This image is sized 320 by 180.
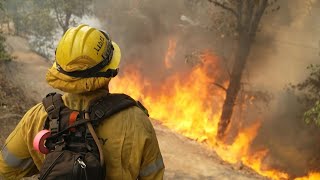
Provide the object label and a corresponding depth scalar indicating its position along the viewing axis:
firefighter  2.23
